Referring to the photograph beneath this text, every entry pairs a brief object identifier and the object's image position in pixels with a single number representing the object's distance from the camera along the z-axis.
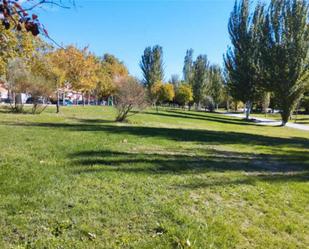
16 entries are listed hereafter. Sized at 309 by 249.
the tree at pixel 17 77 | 15.78
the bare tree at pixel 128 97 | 14.30
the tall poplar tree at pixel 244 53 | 25.69
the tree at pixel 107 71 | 43.45
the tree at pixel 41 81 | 16.17
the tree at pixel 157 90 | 43.32
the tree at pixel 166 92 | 43.97
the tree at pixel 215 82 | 52.46
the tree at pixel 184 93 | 48.46
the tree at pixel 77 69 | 22.62
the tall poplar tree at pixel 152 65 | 51.09
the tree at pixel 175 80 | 59.04
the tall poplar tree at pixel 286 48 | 21.84
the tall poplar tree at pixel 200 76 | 50.31
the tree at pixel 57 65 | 18.93
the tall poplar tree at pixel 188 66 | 55.87
